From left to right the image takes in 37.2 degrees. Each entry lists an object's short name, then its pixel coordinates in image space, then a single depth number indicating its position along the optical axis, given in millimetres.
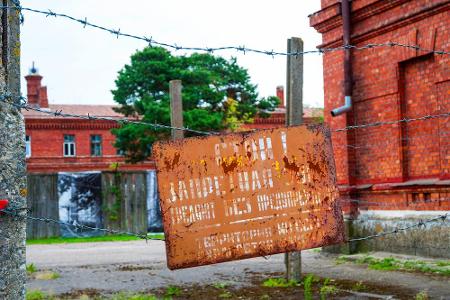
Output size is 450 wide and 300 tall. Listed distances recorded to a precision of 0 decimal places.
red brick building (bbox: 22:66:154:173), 43531
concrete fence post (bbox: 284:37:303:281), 8297
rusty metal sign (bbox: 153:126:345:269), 3904
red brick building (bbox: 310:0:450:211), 11047
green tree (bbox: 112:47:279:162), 34188
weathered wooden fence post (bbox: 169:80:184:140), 7320
